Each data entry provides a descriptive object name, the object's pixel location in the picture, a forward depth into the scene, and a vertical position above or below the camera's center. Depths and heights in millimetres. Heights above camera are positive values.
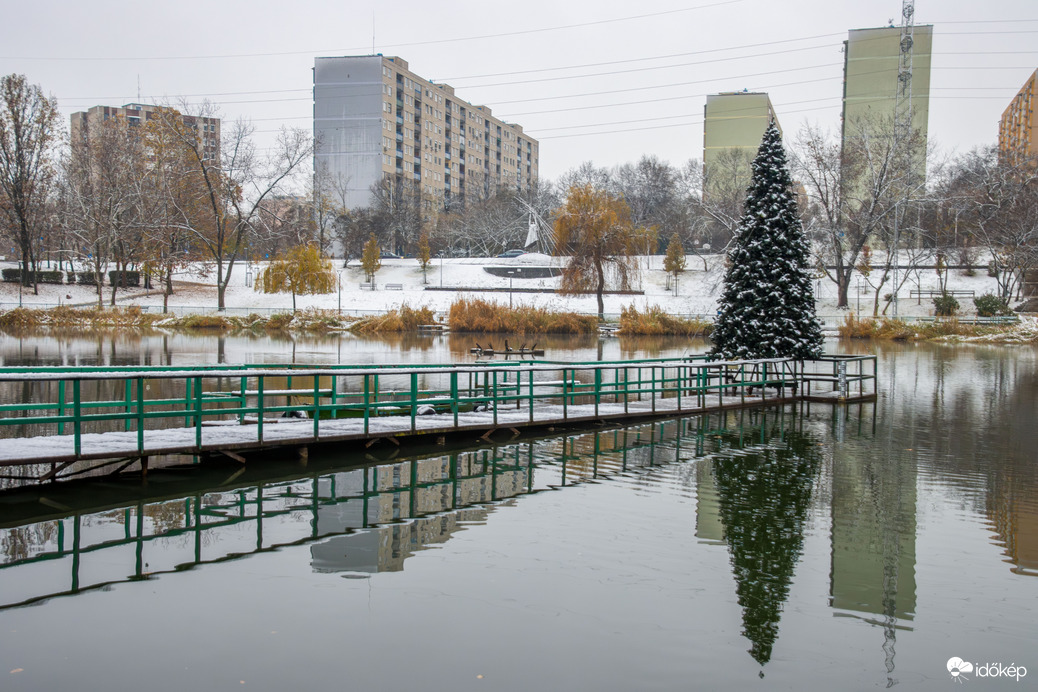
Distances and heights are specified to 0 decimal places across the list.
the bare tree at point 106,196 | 60781 +6428
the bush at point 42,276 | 63156 +311
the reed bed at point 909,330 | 52125 -2128
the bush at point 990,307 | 56625 -688
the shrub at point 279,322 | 55719 -2434
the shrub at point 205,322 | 54406 -2462
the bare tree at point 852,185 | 59344 +7801
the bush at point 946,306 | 58250 -713
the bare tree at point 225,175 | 61062 +8085
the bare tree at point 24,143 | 58844 +9617
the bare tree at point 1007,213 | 59375 +6205
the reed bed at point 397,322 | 54531 -2262
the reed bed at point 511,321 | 53812 -2014
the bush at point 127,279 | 65938 +239
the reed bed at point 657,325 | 53406 -2100
